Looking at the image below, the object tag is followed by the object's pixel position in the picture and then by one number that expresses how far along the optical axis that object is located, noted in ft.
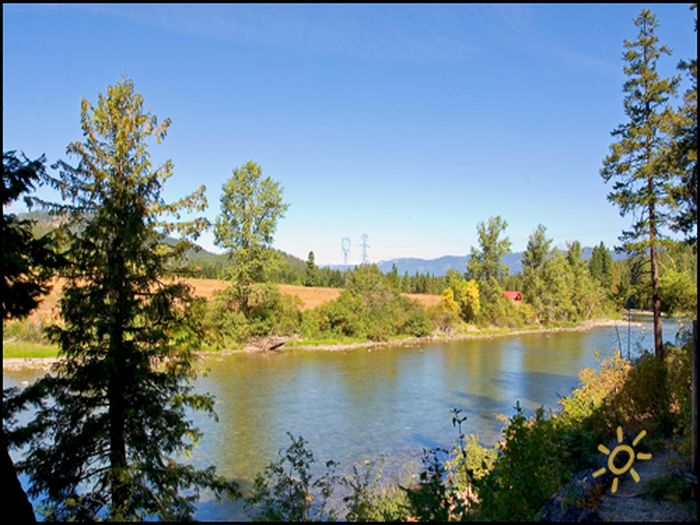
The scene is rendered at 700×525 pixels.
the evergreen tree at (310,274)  265.62
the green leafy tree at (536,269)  207.21
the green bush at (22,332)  110.83
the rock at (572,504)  16.83
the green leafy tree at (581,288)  216.33
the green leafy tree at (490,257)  211.41
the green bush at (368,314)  145.79
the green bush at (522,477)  16.92
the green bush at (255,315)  129.18
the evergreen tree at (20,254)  21.43
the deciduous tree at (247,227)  133.34
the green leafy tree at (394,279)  168.31
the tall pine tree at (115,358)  25.52
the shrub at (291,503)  21.12
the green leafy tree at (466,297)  182.19
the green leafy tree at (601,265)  265.34
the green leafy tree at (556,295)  206.28
